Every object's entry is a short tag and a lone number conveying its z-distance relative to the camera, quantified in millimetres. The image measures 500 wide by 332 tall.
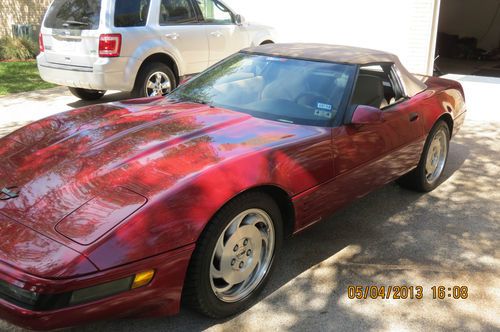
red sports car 2148
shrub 12766
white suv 6906
